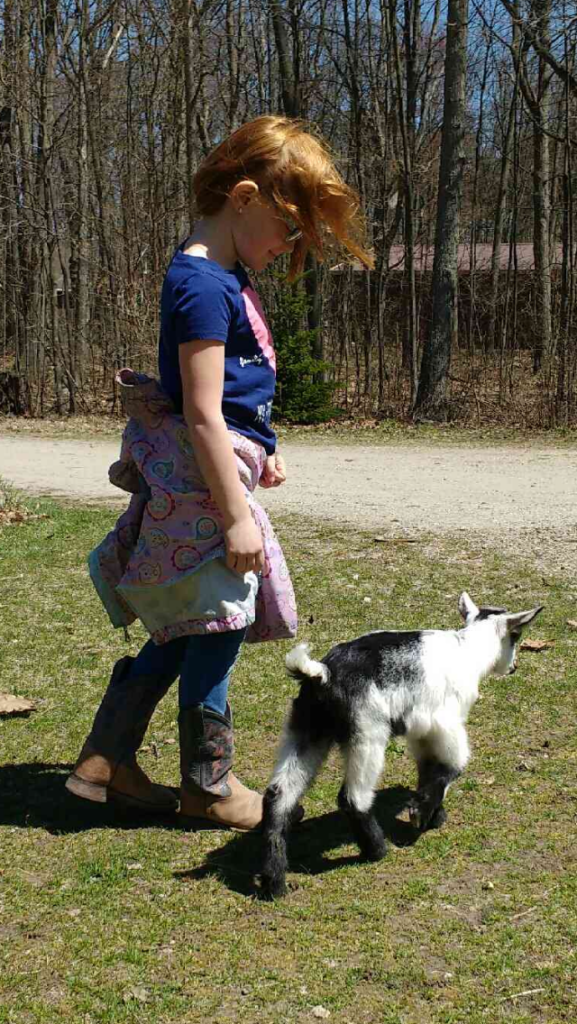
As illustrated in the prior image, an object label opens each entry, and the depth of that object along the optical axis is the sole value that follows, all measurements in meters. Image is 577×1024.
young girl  2.84
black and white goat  2.88
